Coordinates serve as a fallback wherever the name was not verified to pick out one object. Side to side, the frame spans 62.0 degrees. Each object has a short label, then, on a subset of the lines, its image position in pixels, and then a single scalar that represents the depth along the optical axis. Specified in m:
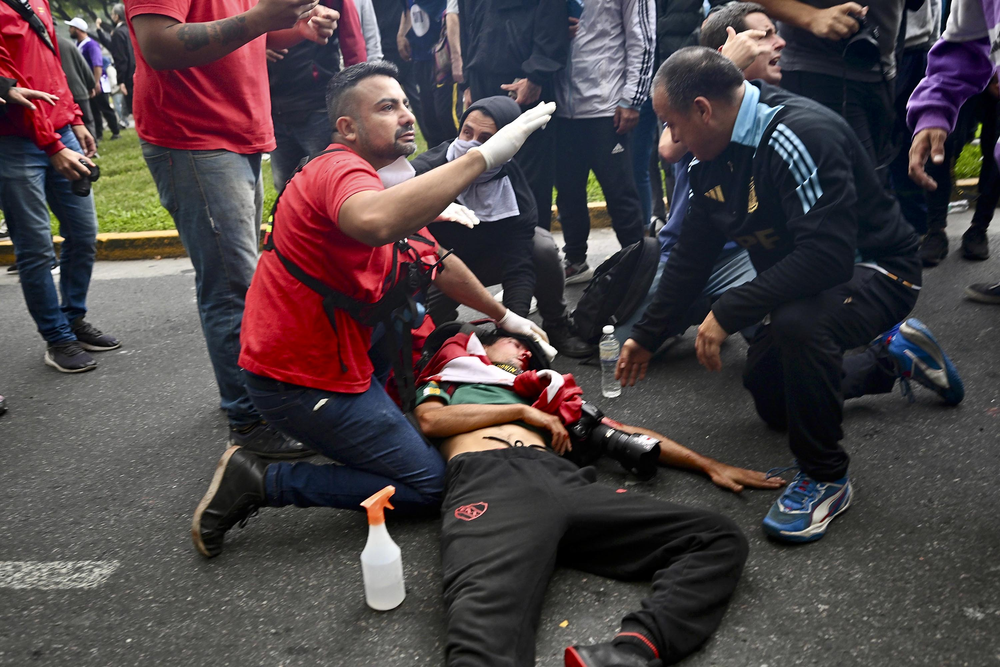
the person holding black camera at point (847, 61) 3.63
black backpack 4.11
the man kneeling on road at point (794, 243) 2.51
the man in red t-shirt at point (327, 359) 2.60
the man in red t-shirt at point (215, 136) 2.88
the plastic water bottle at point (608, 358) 3.85
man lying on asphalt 2.02
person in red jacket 4.00
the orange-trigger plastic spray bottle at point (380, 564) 2.29
